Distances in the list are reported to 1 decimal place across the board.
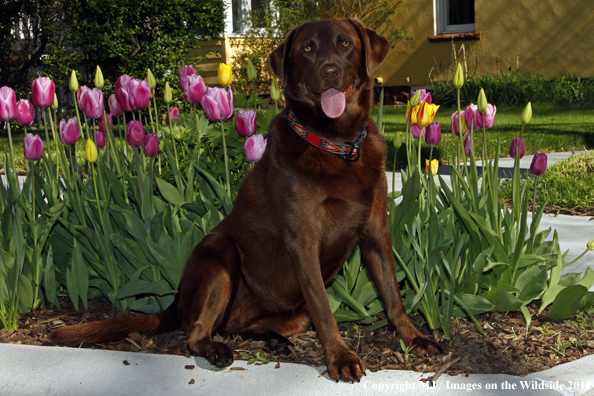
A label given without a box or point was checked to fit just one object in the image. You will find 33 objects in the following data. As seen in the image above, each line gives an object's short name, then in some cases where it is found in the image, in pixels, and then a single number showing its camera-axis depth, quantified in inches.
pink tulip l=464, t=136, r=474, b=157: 116.4
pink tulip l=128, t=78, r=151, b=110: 119.1
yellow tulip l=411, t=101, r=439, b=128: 105.8
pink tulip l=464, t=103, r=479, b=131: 113.0
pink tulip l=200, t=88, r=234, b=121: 113.7
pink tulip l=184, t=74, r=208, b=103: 125.7
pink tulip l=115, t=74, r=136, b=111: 121.7
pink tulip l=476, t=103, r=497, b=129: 113.7
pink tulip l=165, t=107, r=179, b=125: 163.7
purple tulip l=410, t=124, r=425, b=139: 119.3
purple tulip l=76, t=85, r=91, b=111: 118.1
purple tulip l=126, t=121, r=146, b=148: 111.3
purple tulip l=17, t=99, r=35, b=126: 115.5
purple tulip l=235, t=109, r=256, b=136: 122.8
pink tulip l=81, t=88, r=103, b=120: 117.3
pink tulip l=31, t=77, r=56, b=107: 114.7
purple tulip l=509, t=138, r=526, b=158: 109.2
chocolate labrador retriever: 89.5
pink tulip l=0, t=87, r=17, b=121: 113.7
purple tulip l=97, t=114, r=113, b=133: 133.8
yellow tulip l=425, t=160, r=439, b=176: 118.9
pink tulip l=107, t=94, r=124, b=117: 131.7
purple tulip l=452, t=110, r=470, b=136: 115.0
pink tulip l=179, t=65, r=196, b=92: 132.1
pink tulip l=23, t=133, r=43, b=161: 115.5
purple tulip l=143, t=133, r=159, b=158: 114.0
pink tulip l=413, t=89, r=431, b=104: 113.8
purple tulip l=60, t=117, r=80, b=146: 114.3
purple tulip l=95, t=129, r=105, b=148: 132.6
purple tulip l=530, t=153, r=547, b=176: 106.6
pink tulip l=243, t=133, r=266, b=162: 117.4
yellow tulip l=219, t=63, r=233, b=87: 123.3
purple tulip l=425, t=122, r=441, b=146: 114.7
